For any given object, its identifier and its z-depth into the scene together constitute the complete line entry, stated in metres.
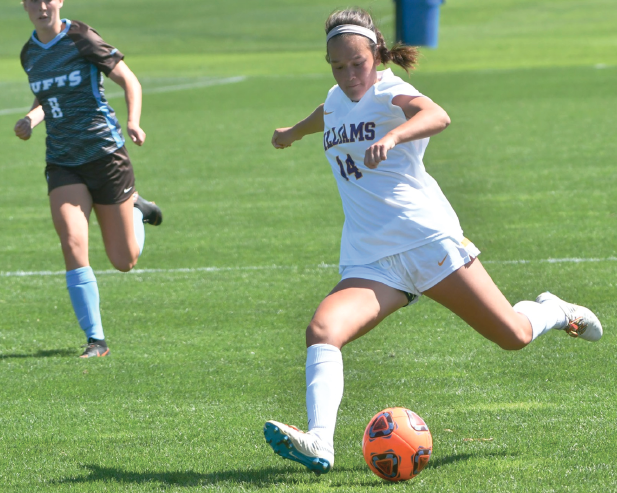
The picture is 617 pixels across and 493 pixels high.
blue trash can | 77.00
